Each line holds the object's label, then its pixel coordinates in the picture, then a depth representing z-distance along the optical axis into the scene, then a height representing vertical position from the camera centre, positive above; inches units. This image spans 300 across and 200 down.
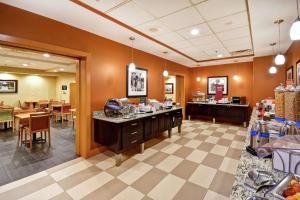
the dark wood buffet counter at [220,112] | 227.7 -22.3
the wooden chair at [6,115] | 193.3 -22.1
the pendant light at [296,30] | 65.0 +30.8
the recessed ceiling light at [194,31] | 124.4 +57.9
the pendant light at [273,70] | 170.0 +33.5
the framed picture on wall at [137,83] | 163.5 +18.4
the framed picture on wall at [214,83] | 261.7 +29.6
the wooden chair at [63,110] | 253.2 -21.5
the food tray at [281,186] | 26.5 -16.9
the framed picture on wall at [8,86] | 322.3 +27.1
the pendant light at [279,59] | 129.1 +35.0
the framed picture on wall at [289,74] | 149.1 +28.2
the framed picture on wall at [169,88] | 348.8 +25.4
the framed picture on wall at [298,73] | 128.5 +23.1
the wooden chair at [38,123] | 142.6 -25.1
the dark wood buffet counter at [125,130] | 112.1 -26.7
